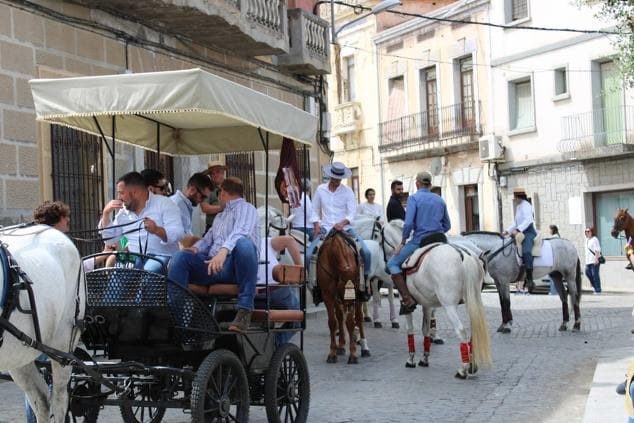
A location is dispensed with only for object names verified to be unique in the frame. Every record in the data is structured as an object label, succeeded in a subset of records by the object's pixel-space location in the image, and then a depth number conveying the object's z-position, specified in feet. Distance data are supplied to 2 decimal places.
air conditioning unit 106.83
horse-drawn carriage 21.97
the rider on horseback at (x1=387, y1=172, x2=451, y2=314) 37.47
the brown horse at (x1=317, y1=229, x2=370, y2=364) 39.11
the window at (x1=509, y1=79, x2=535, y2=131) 106.42
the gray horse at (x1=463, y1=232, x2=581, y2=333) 50.72
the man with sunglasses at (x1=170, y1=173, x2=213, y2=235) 28.27
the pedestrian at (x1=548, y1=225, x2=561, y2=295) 83.62
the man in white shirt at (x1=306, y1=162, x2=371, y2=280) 43.98
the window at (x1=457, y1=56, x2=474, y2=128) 112.57
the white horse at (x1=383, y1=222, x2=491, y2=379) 34.63
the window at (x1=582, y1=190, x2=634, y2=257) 96.07
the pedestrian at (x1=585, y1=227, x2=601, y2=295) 89.97
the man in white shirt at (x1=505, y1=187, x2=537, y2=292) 50.85
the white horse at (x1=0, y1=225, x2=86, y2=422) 20.10
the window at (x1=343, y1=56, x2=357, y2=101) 131.64
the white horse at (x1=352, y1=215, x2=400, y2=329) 49.85
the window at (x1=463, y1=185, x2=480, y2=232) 113.39
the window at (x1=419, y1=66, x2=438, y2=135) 117.19
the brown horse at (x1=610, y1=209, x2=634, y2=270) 50.11
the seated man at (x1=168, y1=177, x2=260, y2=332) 24.16
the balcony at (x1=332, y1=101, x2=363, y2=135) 128.67
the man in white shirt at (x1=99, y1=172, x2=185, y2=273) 25.55
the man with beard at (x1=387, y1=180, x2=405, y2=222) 58.80
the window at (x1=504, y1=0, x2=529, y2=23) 106.52
